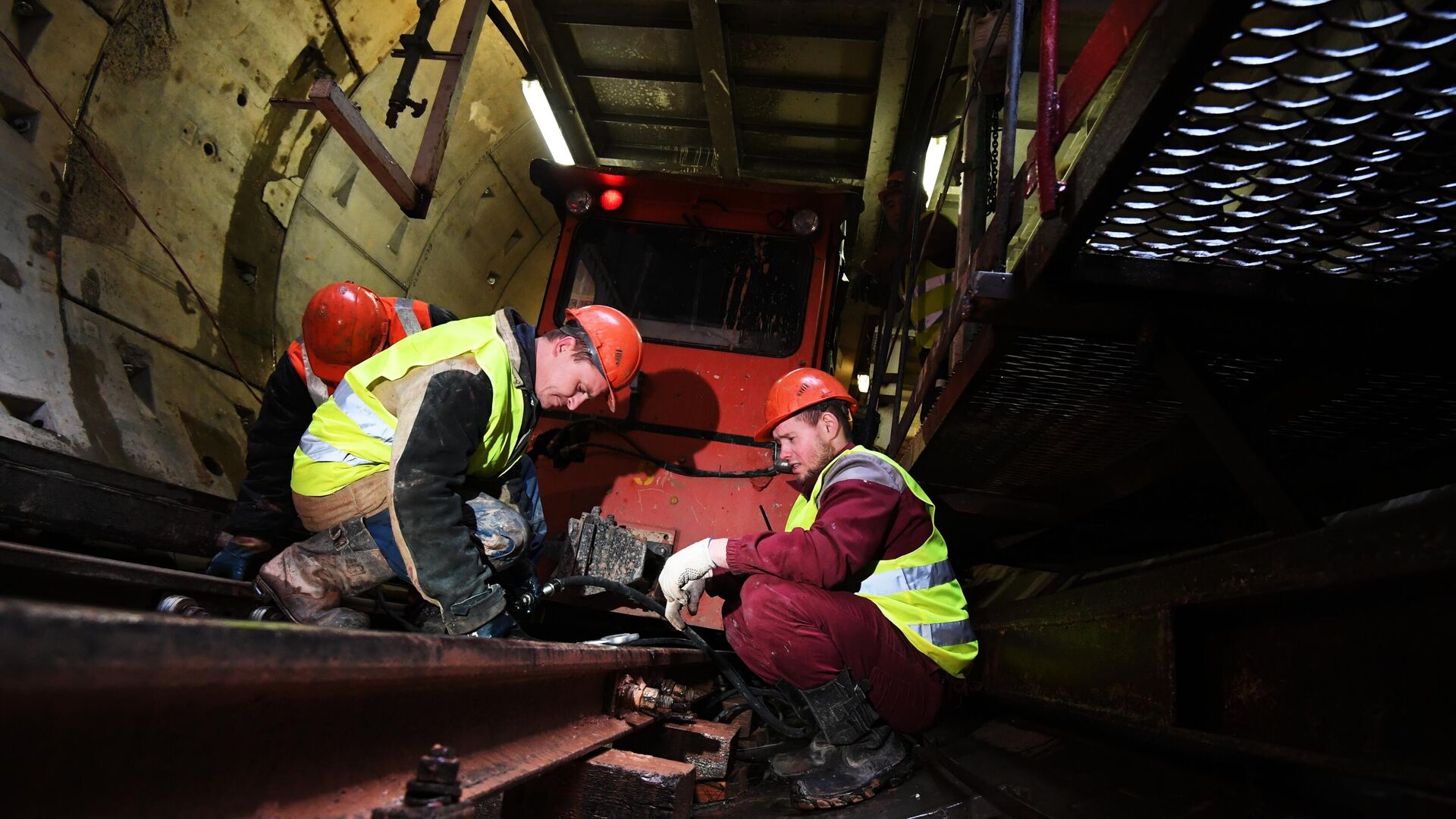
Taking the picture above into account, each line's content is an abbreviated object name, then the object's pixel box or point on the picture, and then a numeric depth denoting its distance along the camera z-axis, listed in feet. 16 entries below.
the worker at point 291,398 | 9.54
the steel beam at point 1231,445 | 4.21
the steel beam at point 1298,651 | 3.27
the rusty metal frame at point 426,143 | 10.16
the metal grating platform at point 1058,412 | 5.74
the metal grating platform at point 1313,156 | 3.02
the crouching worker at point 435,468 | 6.72
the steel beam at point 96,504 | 8.03
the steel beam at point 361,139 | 9.43
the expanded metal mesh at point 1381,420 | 5.48
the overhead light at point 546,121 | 14.85
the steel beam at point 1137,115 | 2.94
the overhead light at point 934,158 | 14.08
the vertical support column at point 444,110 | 11.50
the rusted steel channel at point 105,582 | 5.95
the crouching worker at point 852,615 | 7.23
